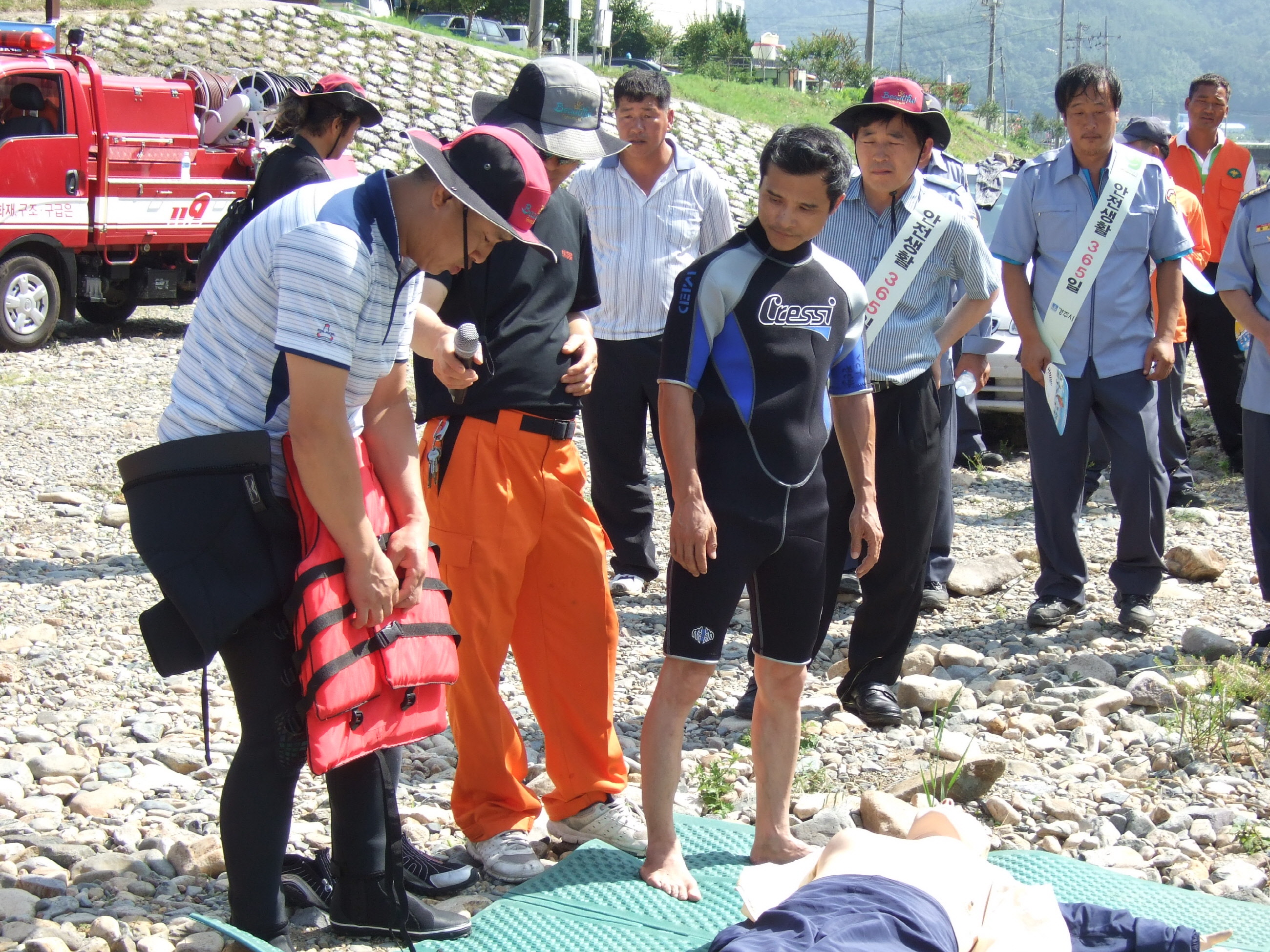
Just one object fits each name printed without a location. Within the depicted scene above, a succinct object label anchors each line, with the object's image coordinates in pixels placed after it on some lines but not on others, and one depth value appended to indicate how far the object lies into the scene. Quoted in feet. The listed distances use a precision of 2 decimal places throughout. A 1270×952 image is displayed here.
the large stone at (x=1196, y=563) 21.53
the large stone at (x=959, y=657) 17.69
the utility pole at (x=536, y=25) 96.48
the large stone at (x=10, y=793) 12.11
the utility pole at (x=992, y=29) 254.68
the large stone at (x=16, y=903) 9.89
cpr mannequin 8.09
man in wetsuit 10.62
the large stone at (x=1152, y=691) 16.10
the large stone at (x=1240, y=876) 11.46
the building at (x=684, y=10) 249.34
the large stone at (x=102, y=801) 12.11
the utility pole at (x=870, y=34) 155.02
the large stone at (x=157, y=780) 12.79
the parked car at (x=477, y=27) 146.82
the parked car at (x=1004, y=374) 31.04
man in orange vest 28.66
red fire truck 36.42
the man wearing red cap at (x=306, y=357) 8.13
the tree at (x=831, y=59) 174.19
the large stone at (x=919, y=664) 17.56
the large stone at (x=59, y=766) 12.90
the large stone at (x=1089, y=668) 17.13
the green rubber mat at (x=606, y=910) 9.87
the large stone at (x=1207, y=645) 17.49
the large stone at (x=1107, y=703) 15.88
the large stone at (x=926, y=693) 15.82
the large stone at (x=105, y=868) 10.72
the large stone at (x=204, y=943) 9.46
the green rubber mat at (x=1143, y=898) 10.39
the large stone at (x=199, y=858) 11.00
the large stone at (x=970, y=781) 13.06
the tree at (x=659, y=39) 180.24
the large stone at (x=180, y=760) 13.44
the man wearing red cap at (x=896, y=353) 15.17
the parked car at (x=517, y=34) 157.89
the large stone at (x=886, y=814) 11.76
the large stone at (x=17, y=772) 12.69
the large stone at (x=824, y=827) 12.06
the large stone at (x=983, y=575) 21.04
